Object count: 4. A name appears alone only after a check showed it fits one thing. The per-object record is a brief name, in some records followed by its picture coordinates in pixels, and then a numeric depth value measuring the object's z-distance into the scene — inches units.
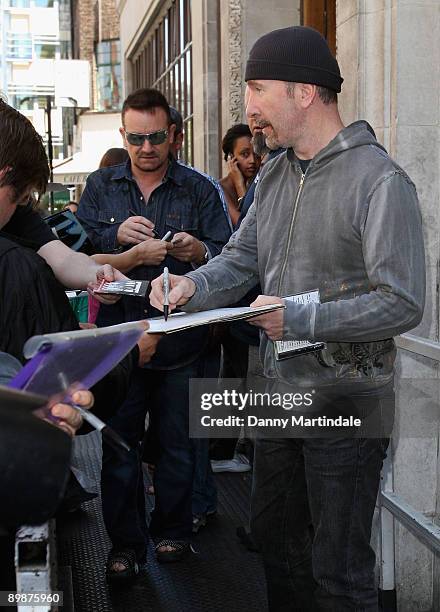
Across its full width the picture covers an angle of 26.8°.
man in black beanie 99.8
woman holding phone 225.6
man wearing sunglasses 166.6
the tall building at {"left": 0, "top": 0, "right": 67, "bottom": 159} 2603.3
